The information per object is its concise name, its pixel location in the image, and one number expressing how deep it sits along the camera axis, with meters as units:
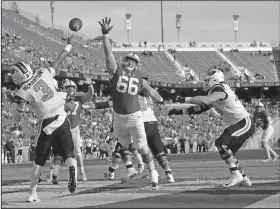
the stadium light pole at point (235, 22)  95.58
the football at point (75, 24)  10.32
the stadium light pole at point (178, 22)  94.45
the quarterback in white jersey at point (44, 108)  9.12
